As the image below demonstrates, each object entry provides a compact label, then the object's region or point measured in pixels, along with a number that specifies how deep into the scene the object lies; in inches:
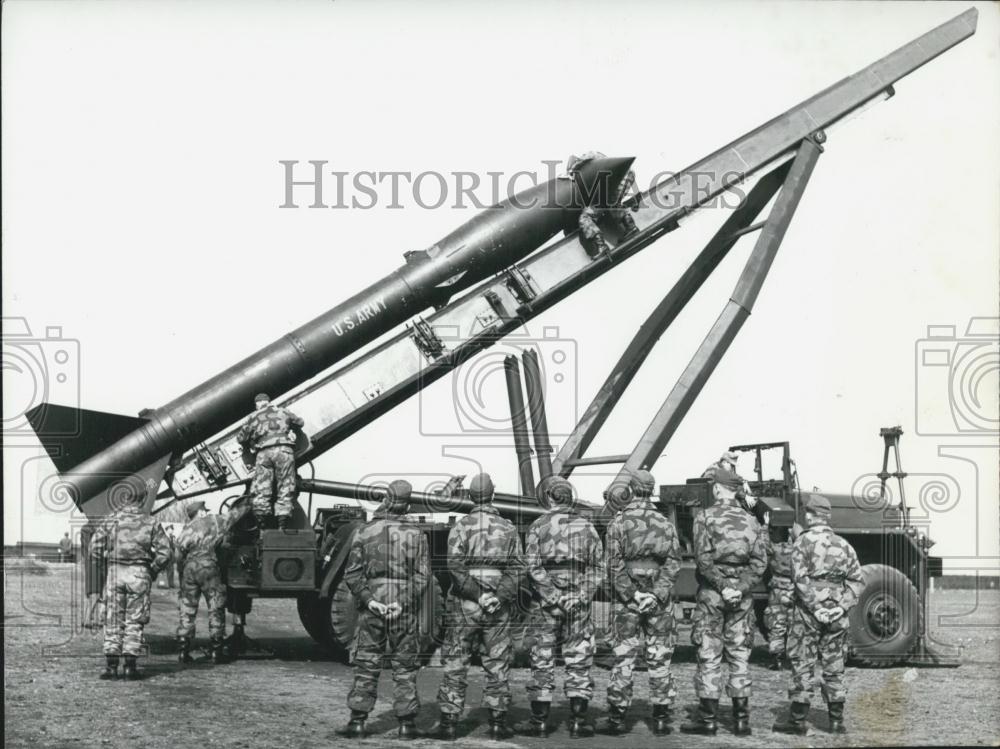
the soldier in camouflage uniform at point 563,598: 260.2
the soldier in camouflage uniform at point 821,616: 268.1
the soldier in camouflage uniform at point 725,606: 266.8
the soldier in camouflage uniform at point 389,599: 252.1
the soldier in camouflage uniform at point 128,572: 322.7
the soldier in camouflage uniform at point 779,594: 324.8
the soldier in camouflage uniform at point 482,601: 255.8
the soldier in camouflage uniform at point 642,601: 263.7
